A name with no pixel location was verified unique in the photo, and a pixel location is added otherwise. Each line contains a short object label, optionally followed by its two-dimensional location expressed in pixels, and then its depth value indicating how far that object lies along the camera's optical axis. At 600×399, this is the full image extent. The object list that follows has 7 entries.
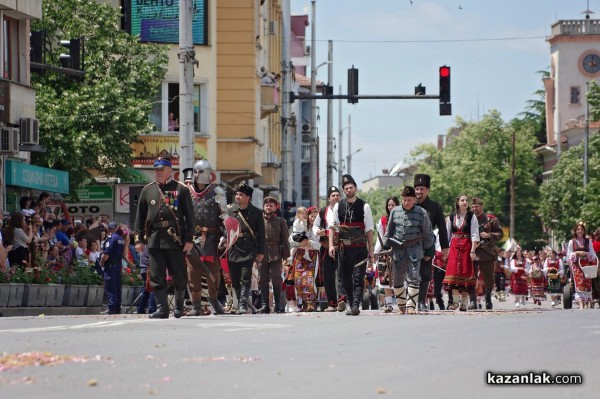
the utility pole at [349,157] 147.25
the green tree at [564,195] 108.88
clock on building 152.38
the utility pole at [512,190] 124.50
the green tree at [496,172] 127.56
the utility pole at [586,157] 100.69
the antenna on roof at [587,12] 152.38
